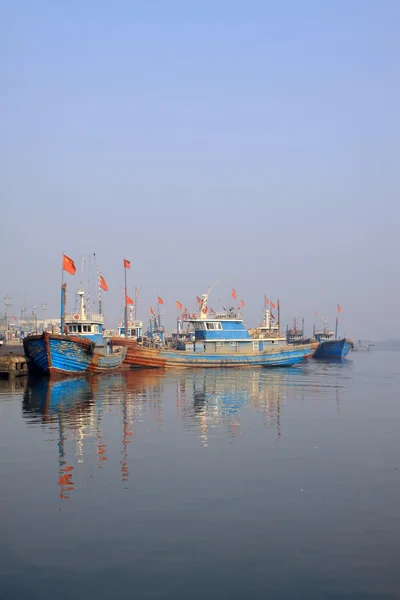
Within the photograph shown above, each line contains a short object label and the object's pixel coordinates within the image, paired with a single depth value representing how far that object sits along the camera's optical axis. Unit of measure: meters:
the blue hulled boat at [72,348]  55.03
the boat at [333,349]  114.69
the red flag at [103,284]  71.97
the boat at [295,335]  136.04
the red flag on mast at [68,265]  55.69
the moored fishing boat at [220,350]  70.62
